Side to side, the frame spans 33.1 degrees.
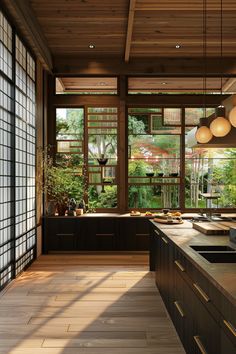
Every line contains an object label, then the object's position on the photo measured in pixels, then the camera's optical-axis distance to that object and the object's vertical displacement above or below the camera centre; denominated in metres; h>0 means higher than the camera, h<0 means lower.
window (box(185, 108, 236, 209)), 7.14 +0.12
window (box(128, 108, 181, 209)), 7.13 +0.42
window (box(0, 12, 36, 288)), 4.47 +0.30
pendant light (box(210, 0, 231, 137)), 3.47 +0.48
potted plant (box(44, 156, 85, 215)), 6.62 -0.08
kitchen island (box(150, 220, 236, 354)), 1.75 -0.64
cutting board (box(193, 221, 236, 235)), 3.53 -0.44
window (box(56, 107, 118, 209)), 7.06 +0.59
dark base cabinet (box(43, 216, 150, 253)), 6.53 -0.88
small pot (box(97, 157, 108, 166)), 7.00 +0.34
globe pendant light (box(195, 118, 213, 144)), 3.97 +0.46
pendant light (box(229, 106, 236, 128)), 3.00 +0.49
